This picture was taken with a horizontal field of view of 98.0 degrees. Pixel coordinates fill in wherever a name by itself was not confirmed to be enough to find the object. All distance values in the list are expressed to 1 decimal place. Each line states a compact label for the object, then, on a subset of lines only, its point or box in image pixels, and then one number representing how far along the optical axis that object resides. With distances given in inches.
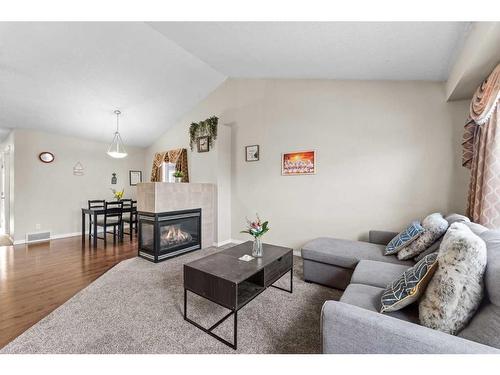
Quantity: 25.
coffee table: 63.1
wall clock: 181.5
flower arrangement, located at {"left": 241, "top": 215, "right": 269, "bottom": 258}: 83.1
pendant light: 207.5
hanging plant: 164.2
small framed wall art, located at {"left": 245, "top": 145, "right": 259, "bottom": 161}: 157.9
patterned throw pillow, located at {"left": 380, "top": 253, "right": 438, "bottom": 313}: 46.5
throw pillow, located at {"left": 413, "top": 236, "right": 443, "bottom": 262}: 77.1
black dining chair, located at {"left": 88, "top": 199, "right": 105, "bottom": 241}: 182.9
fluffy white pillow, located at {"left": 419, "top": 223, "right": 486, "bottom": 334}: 40.5
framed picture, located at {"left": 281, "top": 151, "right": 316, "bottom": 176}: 136.9
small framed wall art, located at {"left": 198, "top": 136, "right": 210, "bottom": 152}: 167.8
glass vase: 84.4
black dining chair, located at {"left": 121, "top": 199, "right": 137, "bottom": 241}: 185.2
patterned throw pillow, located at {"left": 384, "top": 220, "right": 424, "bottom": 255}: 84.5
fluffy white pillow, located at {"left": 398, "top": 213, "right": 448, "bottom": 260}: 78.7
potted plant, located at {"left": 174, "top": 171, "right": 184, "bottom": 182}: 168.8
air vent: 172.9
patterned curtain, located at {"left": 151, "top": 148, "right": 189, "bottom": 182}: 195.6
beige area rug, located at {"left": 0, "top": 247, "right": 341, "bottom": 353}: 61.4
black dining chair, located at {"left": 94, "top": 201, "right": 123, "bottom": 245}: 171.6
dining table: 167.4
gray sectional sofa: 36.0
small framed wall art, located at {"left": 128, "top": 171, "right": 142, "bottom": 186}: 239.7
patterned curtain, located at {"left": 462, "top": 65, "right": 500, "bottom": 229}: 73.5
